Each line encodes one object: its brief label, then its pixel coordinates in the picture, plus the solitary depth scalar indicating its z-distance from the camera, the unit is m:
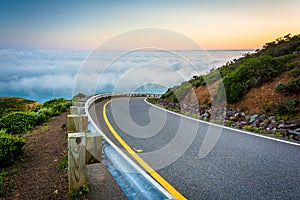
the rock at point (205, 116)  11.70
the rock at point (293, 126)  8.23
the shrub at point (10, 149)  5.50
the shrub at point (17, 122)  9.12
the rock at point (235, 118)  10.54
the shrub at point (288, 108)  9.41
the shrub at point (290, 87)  10.36
